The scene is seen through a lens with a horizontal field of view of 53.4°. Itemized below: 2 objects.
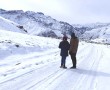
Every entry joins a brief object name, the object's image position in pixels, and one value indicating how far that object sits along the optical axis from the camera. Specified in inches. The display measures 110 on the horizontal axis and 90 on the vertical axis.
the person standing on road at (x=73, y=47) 265.7
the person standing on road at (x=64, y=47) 263.8
